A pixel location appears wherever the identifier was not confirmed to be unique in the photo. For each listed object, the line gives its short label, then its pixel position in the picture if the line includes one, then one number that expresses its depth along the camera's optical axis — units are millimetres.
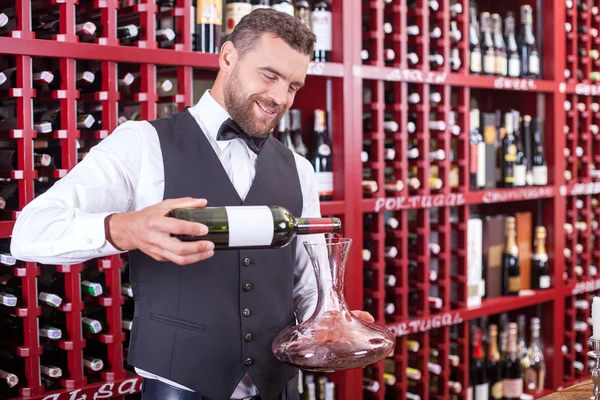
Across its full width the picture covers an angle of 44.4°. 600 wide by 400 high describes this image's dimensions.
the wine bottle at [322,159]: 2785
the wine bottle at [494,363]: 3654
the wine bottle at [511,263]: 3564
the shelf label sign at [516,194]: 3336
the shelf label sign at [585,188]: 3807
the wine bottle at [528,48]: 3656
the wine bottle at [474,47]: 3398
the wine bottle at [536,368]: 3787
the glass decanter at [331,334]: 1390
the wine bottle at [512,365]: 3598
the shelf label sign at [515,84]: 3385
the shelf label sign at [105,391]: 2066
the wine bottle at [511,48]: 3539
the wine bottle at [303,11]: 2824
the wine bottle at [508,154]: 3543
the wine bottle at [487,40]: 3484
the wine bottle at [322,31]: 2762
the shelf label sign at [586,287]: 3845
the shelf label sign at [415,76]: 2924
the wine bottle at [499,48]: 3508
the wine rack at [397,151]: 2082
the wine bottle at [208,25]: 2426
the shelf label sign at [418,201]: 2915
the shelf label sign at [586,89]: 3829
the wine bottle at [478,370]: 3537
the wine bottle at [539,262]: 3740
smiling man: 1669
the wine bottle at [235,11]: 2492
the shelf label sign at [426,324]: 2979
